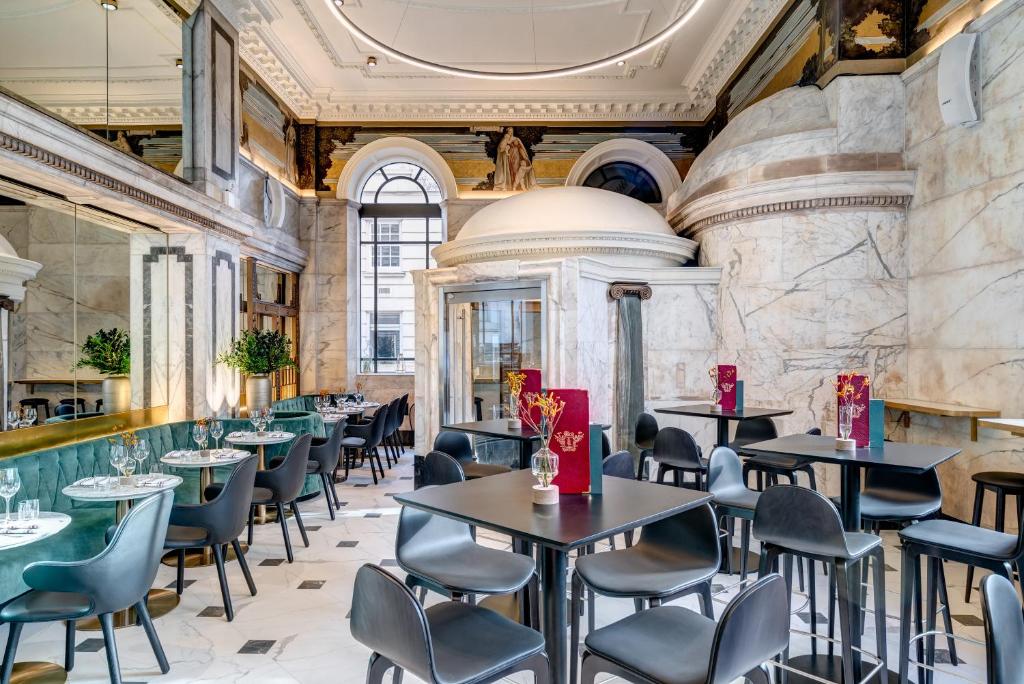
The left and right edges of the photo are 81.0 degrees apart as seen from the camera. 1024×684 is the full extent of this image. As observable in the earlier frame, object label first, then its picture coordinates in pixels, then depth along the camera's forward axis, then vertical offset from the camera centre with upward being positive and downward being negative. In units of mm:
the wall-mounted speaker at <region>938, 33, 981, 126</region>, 4629 +2061
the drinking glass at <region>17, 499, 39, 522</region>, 2777 -758
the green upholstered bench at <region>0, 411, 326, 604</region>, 3395 -1104
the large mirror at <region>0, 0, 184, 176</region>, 4074 +2248
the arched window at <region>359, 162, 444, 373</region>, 10516 +1768
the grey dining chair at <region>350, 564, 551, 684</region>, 1636 -943
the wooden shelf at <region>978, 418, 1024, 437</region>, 3514 -497
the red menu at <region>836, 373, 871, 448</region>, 3301 -369
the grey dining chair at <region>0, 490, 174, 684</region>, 2623 -1046
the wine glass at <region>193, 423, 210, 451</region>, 4574 -660
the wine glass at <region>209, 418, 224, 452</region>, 4809 -654
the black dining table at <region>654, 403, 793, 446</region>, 4699 -544
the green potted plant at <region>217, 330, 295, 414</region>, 6346 -143
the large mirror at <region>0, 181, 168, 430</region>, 4254 +283
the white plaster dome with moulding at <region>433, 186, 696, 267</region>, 6379 +1213
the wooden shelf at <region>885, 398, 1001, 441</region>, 4488 -511
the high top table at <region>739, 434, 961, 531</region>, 2869 -561
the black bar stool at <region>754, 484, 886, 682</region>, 2441 -851
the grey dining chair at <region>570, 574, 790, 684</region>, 1609 -948
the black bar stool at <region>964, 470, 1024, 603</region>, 3596 -880
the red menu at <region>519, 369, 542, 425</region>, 4059 -241
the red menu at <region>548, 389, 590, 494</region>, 2525 -424
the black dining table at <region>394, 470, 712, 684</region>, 1987 -613
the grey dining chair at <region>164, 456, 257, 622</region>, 3531 -1043
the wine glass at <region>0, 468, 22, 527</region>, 2828 -641
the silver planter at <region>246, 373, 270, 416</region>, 6426 -479
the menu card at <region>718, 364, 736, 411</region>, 4992 -337
